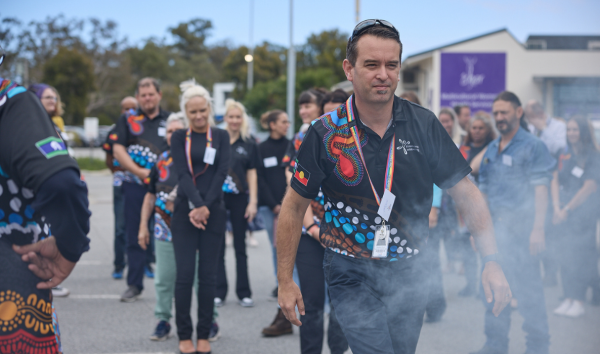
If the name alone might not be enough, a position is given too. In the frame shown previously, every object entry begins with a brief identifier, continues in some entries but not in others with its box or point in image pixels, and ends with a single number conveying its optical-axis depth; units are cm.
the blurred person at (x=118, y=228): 688
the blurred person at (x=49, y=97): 603
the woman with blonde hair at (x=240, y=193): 598
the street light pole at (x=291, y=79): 1850
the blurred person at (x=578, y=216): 559
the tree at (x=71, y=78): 4453
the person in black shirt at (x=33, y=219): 169
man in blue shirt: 442
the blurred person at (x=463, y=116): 822
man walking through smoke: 241
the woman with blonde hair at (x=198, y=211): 427
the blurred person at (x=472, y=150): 607
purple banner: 1814
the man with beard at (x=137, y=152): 597
